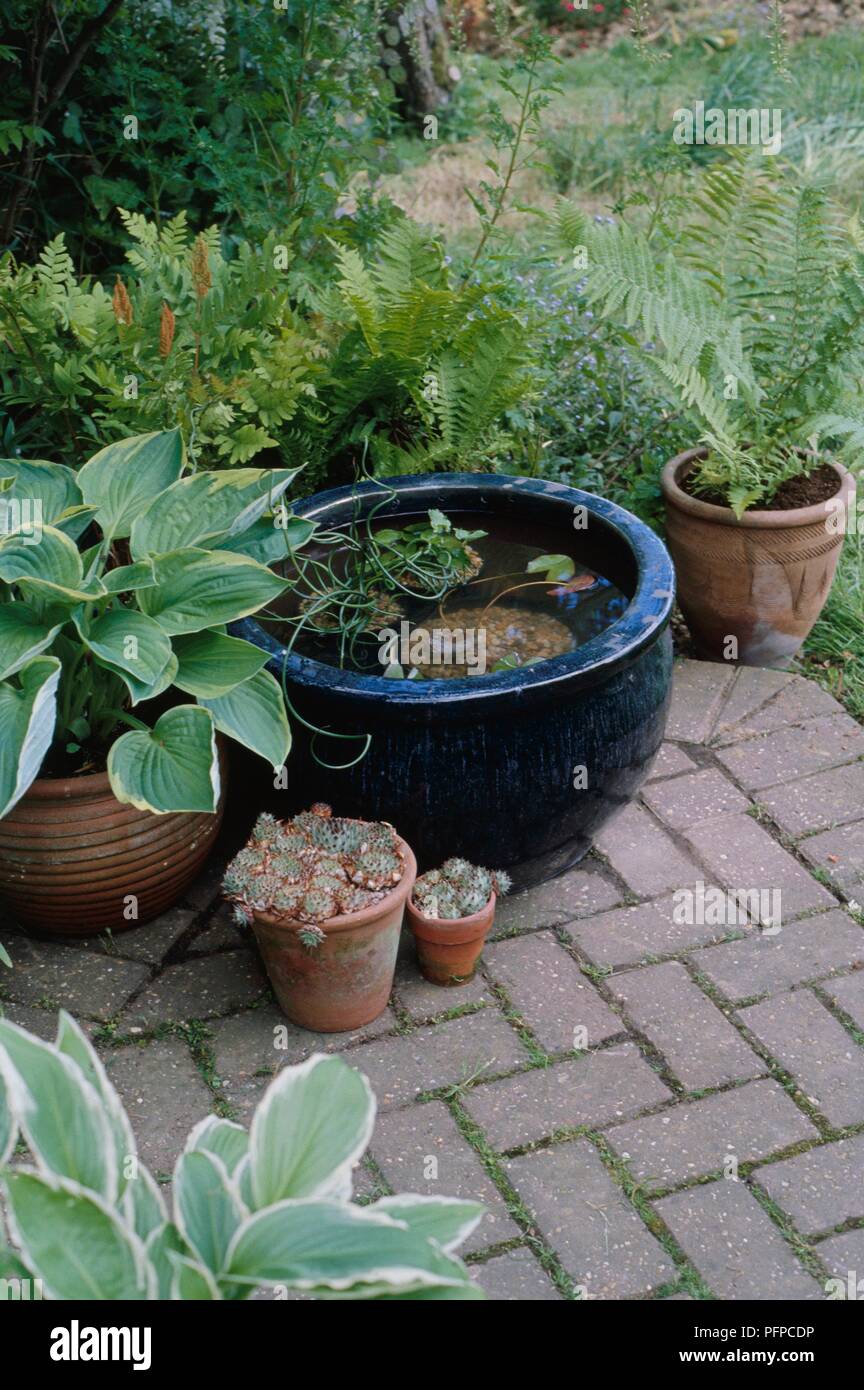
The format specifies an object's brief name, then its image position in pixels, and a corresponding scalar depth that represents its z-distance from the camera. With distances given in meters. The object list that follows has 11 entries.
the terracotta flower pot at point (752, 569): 3.59
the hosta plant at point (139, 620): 2.40
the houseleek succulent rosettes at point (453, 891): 2.67
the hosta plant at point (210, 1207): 1.23
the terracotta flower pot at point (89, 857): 2.60
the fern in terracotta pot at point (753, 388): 3.56
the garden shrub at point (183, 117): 3.79
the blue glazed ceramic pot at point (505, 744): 2.58
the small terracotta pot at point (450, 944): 2.66
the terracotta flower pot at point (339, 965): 2.50
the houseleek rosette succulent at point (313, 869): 2.48
